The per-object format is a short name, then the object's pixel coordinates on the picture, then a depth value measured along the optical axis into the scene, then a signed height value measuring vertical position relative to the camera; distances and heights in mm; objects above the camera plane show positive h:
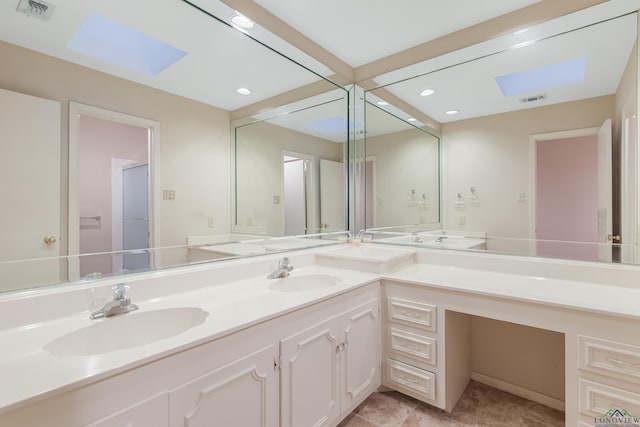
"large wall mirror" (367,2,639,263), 1531 +456
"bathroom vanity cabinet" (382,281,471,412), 1576 -737
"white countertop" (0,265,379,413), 673 -369
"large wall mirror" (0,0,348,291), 1023 +358
